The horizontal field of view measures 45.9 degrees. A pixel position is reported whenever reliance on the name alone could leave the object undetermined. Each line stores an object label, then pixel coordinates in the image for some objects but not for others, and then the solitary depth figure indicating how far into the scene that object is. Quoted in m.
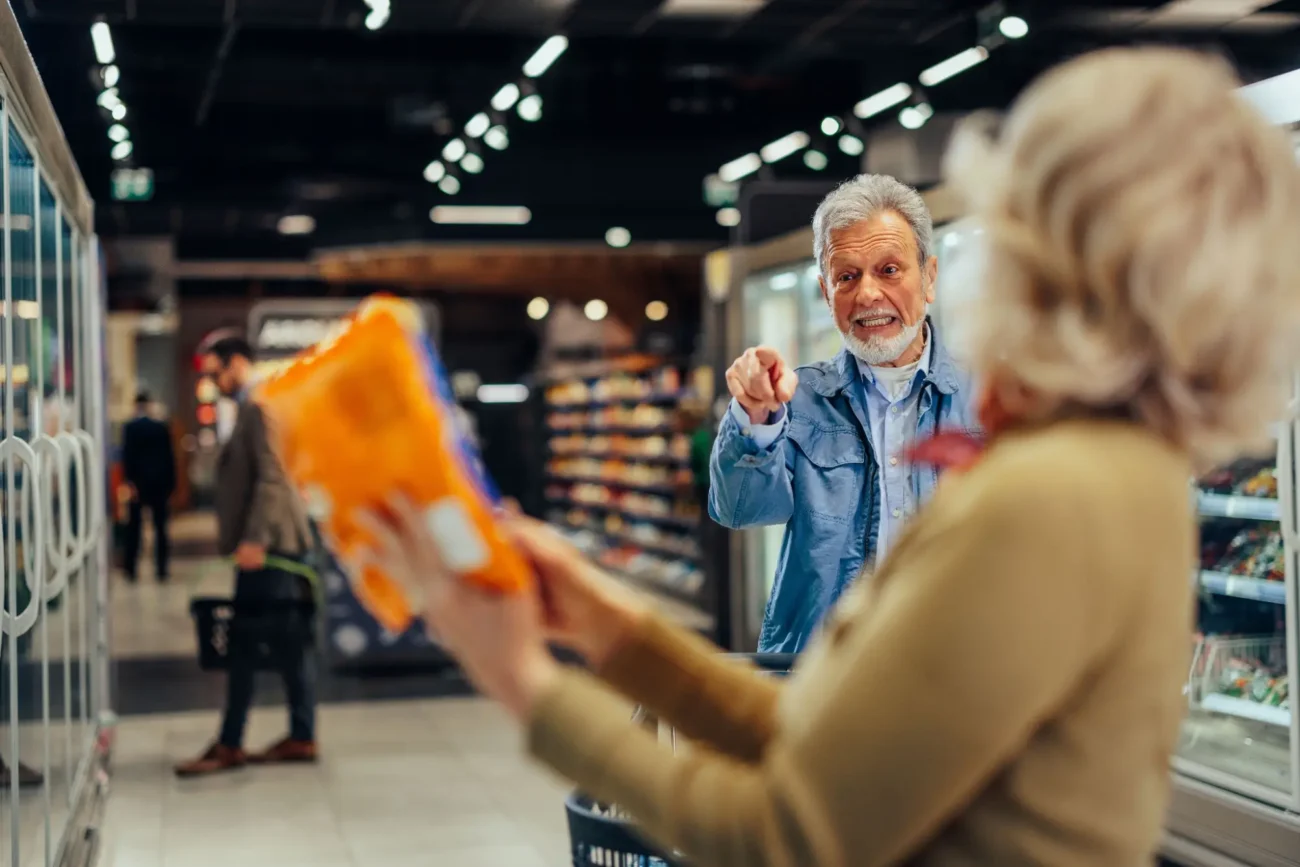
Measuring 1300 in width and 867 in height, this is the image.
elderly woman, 0.98
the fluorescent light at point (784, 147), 15.74
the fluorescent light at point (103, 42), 10.20
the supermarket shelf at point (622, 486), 14.72
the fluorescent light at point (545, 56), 11.09
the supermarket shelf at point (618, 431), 15.08
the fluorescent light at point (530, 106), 12.73
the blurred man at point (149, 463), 14.70
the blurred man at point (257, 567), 6.54
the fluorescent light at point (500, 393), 24.27
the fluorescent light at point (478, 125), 14.59
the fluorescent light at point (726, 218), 20.33
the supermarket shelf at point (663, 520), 14.05
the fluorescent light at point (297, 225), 22.74
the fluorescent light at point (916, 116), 12.29
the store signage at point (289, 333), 8.98
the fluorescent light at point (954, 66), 10.71
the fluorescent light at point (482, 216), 20.34
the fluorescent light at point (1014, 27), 9.55
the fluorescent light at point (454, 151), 16.64
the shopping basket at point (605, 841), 1.60
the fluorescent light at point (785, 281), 7.89
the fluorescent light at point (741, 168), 17.70
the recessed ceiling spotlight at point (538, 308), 26.95
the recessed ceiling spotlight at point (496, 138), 14.90
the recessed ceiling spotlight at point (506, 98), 12.96
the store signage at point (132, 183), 16.72
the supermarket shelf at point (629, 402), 14.81
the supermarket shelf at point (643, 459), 14.49
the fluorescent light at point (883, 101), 12.39
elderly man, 2.53
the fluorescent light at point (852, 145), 14.74
